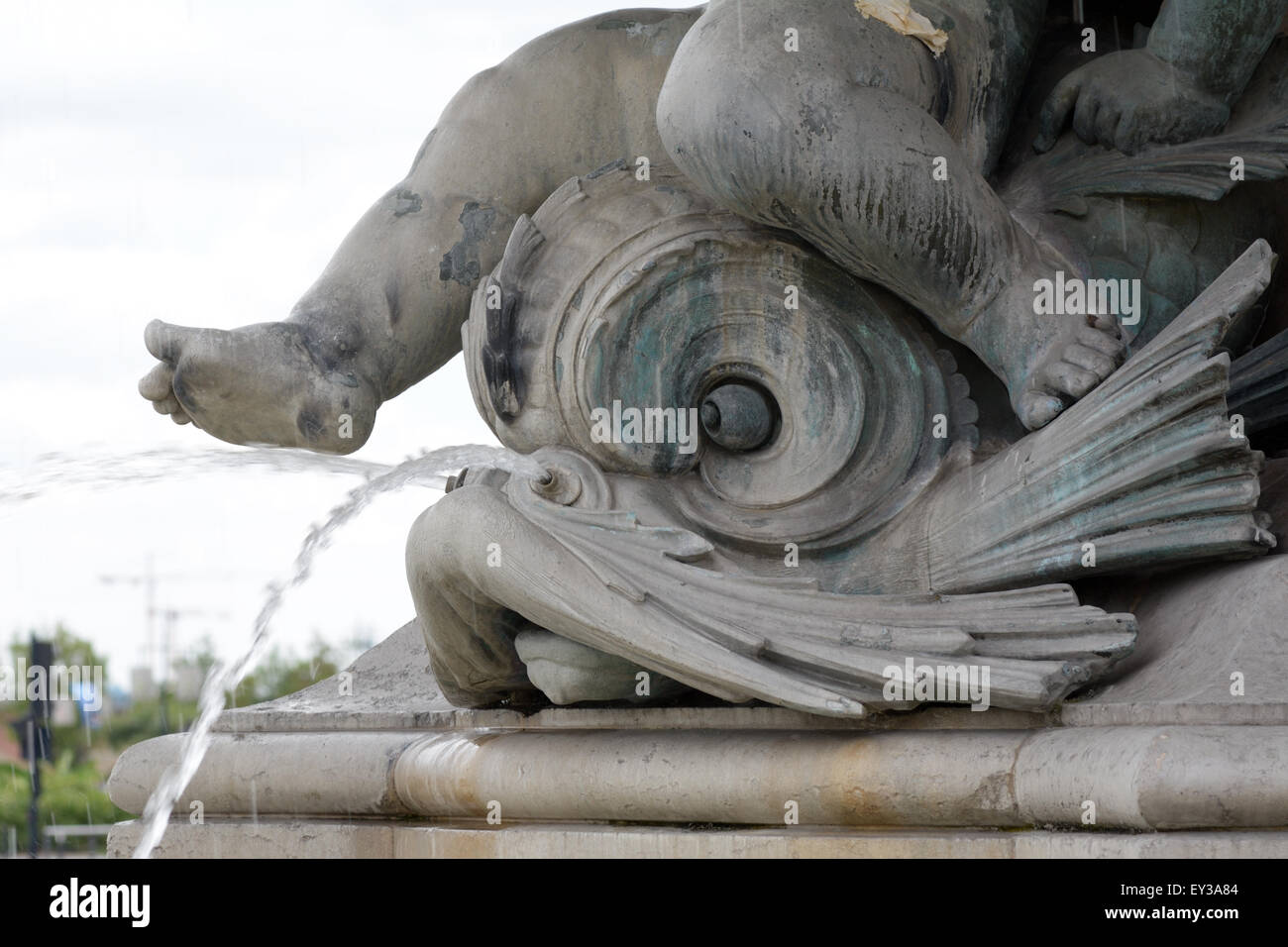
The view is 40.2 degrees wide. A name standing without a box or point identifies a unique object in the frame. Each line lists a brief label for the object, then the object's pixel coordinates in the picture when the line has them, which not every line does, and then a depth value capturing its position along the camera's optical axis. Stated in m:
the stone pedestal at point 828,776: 2.18
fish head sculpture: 2.49
